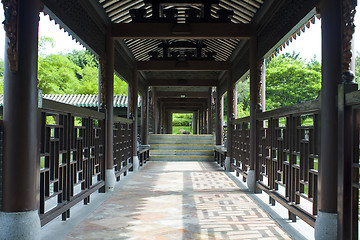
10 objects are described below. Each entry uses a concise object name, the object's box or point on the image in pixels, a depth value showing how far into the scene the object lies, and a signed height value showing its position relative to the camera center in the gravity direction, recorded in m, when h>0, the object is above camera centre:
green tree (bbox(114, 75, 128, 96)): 24.80 +2.79
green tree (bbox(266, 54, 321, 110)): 21.56 +2.78
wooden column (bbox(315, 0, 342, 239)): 2.80 +0.05
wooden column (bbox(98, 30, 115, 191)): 5.85 +0.43
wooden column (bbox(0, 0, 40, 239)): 2.72 -0.02
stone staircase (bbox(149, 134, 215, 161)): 12.06 -0.78
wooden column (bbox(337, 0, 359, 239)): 2.56 -0.28
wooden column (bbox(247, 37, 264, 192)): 5.73 +0.46
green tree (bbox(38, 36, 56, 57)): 20.83 +5.02
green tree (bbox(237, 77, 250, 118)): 27.80 +2.40
